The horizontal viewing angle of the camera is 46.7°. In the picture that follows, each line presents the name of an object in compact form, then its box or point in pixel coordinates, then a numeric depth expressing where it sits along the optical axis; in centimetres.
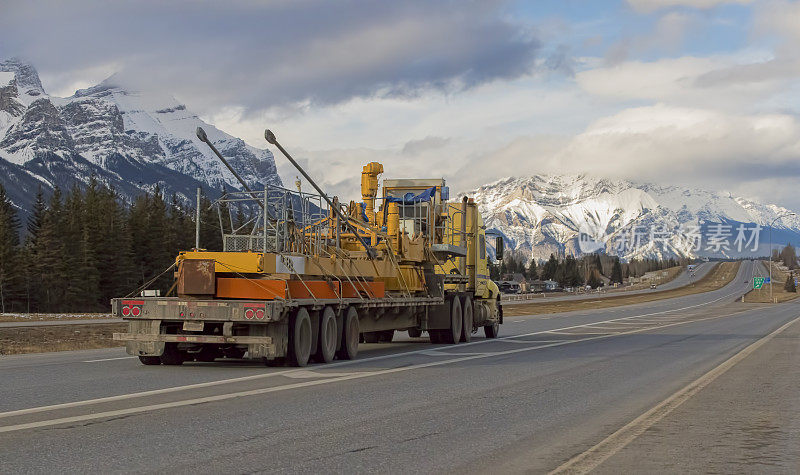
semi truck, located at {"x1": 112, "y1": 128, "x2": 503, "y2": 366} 1550
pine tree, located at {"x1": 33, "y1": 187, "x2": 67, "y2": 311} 8019
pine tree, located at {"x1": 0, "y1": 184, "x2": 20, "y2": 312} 7706
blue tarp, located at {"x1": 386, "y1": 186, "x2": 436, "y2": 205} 2375
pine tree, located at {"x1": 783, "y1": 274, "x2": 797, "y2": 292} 14362
